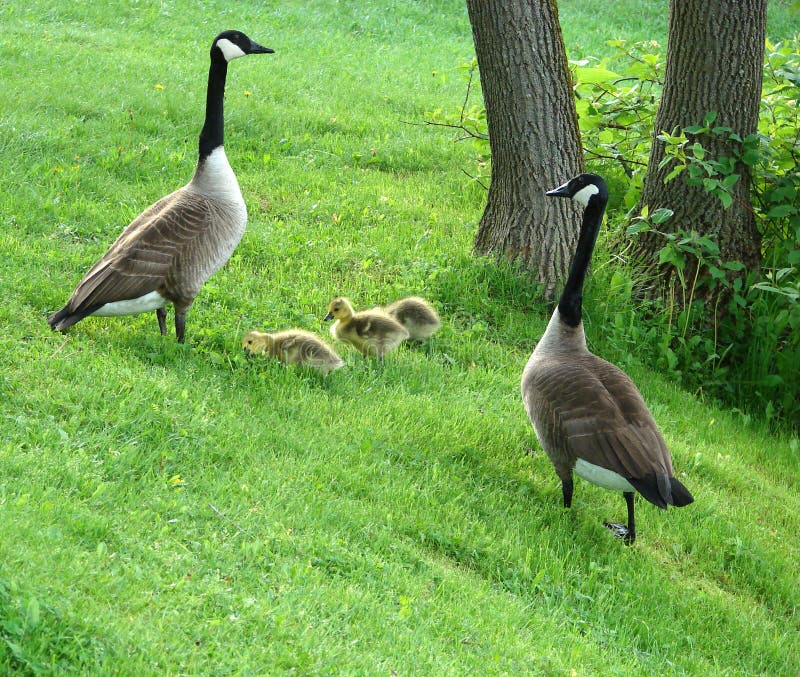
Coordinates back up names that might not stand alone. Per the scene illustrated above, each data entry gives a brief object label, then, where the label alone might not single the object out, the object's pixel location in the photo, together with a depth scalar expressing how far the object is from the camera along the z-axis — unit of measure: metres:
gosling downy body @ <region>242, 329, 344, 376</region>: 12.74
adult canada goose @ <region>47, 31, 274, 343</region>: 12.04
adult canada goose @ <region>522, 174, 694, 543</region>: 10.34
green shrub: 16.70
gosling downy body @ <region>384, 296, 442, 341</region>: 14.22
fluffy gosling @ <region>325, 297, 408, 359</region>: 13.51
